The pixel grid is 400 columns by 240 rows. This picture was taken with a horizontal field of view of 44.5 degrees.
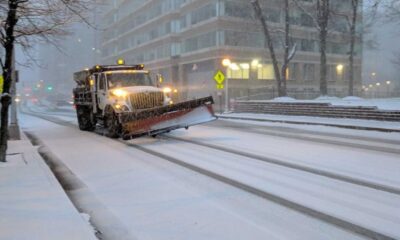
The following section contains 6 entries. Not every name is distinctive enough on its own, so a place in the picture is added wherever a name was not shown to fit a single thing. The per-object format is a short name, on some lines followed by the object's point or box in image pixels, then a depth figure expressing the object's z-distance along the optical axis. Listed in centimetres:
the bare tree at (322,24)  3459
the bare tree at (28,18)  1094
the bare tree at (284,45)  3653
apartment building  5816
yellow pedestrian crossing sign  3584
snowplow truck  1564
